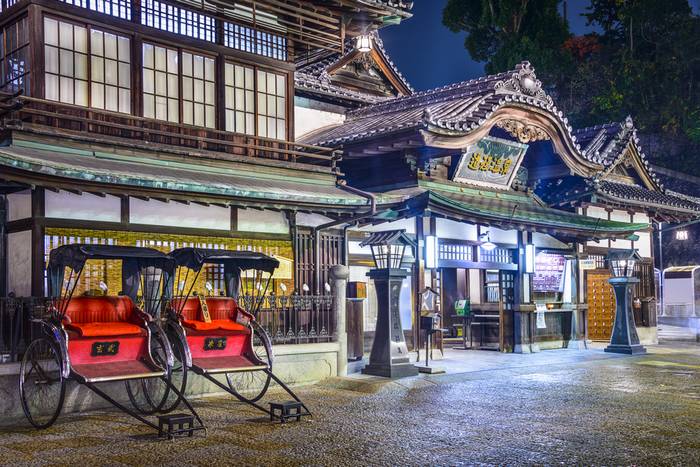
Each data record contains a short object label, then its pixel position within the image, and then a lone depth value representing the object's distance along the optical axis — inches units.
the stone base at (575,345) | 888.3
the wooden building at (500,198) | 729.6
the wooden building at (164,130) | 532.4
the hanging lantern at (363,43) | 855.1
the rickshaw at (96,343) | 414.6
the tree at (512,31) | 1681.8
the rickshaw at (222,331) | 456.8
